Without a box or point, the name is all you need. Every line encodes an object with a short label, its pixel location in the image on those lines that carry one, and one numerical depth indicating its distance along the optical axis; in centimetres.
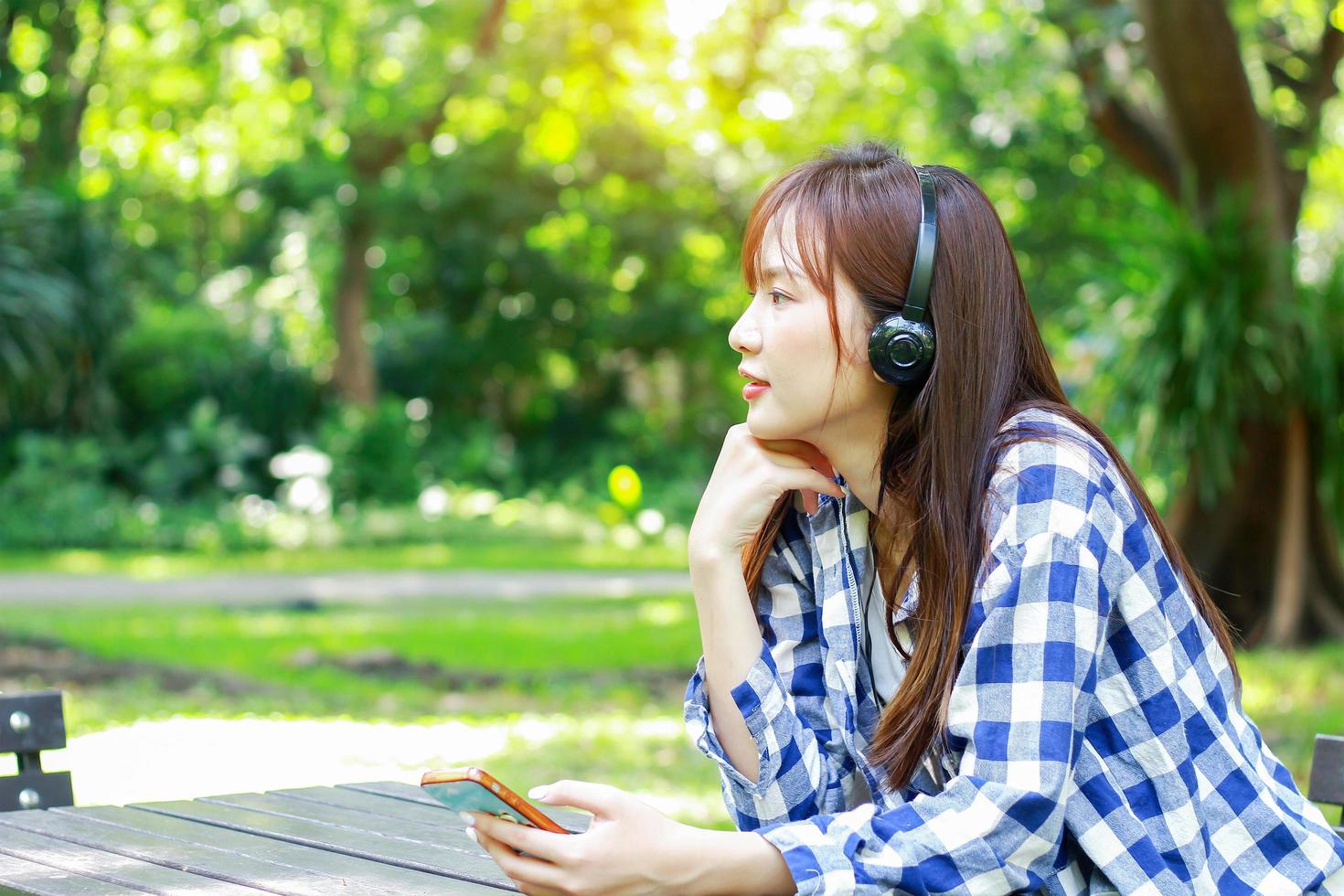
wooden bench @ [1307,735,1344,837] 229
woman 157
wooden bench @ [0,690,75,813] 262
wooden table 197
